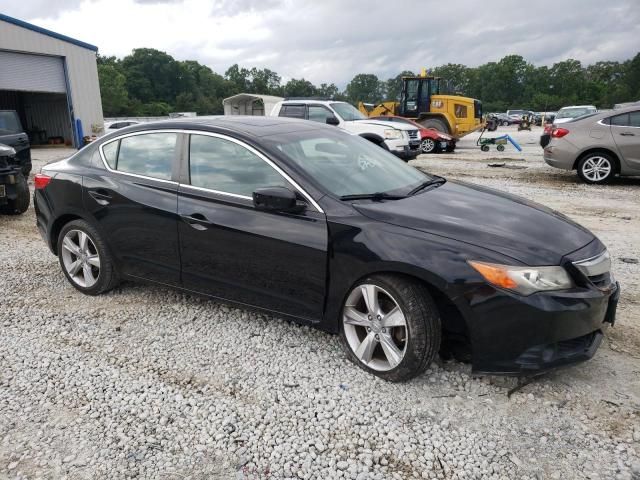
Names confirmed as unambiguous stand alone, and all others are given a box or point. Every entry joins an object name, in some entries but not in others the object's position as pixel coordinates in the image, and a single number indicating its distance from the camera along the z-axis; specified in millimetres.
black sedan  2604
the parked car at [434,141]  17469
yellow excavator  20031
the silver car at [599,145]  9016
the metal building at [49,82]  21094
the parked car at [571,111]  23942
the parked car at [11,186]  6887
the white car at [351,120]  12227
